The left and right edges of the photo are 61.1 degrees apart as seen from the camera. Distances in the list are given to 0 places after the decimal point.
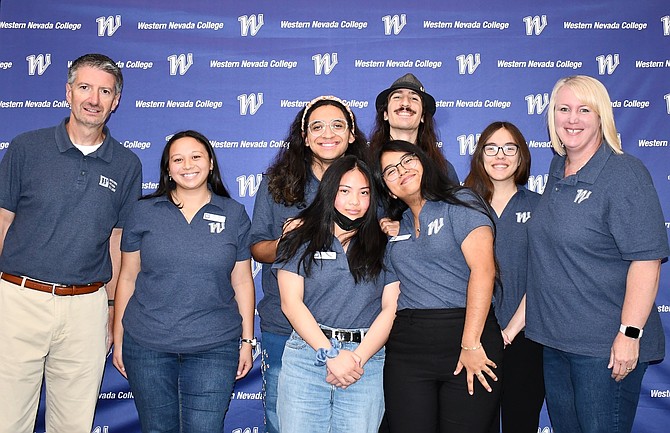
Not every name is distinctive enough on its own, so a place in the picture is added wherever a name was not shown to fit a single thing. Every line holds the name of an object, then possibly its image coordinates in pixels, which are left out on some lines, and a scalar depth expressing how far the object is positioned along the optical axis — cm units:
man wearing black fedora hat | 267
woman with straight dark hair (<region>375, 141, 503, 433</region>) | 190
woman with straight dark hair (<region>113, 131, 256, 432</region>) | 223
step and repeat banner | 337
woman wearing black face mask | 187
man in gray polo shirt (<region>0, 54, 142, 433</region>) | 241
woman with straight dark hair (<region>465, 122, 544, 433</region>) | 243
